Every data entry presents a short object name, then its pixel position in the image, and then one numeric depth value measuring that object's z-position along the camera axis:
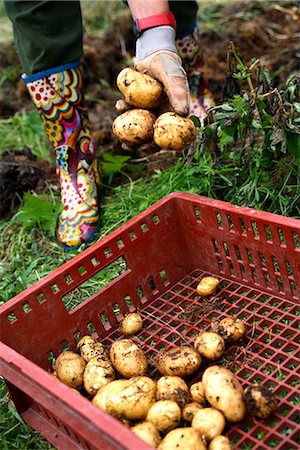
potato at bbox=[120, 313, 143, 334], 2.03
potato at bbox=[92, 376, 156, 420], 1.62
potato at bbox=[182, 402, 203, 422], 1.61
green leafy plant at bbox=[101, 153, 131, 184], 2.83
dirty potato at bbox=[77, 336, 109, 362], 1.89
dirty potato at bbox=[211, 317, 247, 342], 1.86
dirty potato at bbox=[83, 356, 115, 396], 1.78
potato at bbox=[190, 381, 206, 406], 1.67
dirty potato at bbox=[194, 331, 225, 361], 1.79
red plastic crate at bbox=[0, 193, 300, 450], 1.65
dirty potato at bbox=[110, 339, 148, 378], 1.79
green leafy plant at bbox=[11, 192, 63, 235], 2.68
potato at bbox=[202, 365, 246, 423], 1.59
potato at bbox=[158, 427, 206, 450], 1.49
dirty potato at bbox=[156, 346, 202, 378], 1.76
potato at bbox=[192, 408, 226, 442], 1.56
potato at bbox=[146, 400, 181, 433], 1.59
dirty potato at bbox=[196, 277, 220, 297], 2.10
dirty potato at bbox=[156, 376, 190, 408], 1.66
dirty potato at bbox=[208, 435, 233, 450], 1.51
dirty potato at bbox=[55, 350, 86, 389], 1.83
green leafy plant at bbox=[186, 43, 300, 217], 2.09
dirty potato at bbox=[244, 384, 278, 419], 1.58
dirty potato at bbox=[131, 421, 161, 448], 1.54
